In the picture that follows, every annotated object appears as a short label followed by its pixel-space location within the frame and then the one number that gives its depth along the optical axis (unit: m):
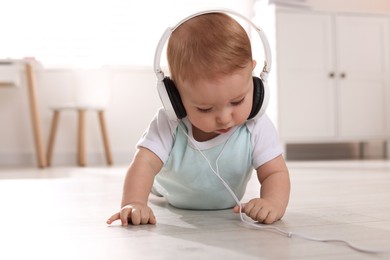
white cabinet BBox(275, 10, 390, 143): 3.46
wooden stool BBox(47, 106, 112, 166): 3.44
